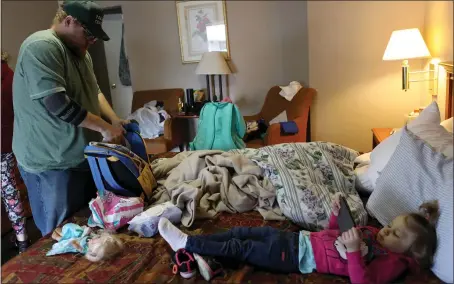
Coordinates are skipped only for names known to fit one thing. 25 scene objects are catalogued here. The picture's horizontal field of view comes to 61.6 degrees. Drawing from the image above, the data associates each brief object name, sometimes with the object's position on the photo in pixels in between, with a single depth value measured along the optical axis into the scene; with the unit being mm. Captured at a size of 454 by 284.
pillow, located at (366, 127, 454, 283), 1093
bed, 1151
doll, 1263
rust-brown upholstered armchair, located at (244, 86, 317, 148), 2824
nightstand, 2309
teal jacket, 2527
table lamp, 3297
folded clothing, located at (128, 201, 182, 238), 1414
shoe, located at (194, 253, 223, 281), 1164
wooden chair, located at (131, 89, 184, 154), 3197
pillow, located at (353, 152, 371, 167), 1800
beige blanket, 1521
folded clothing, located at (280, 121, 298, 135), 2834
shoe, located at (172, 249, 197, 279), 1169
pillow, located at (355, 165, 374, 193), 1608
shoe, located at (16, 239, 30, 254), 2238
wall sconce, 2176
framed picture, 3504
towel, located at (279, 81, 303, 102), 3145
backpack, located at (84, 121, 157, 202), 1570
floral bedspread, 1427
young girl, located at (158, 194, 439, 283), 1109
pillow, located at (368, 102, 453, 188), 1438
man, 1496
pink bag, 1462
